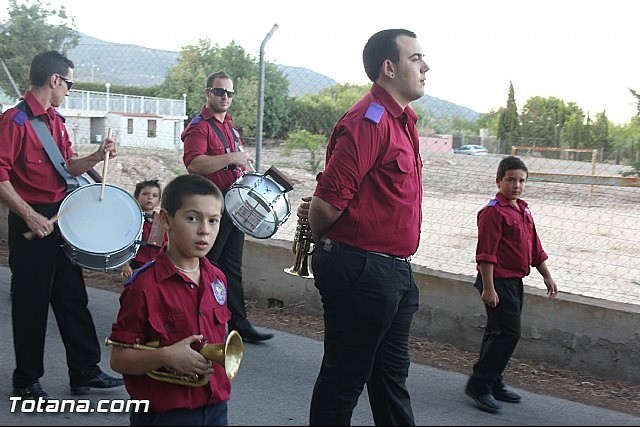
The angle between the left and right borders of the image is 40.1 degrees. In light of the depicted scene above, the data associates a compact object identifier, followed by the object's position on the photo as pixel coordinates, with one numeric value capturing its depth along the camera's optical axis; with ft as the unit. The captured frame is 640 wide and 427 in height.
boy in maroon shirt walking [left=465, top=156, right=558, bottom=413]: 17.30
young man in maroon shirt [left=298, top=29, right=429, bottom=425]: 12.30
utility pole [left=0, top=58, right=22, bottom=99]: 32.78
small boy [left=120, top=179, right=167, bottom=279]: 20.27
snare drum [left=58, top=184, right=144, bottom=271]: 16.30
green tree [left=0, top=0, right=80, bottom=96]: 34.96
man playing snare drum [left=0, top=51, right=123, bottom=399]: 16.08
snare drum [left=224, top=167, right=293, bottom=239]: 20.39
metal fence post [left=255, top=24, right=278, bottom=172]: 24.77
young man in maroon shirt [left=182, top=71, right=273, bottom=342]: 20.74
